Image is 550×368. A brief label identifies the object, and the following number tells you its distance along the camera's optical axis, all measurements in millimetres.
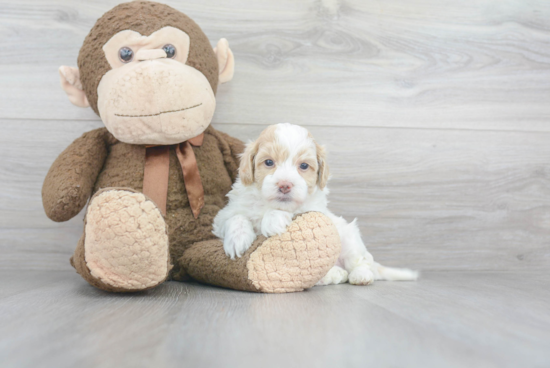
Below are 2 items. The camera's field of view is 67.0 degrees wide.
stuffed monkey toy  837
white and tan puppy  1019
